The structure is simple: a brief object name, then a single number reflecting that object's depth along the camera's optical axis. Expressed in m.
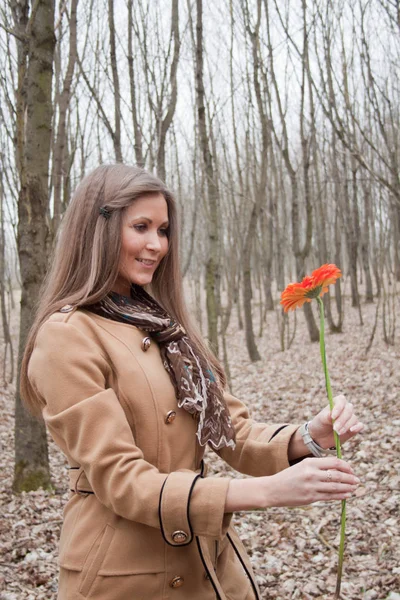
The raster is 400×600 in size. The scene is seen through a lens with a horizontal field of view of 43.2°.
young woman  1.16
